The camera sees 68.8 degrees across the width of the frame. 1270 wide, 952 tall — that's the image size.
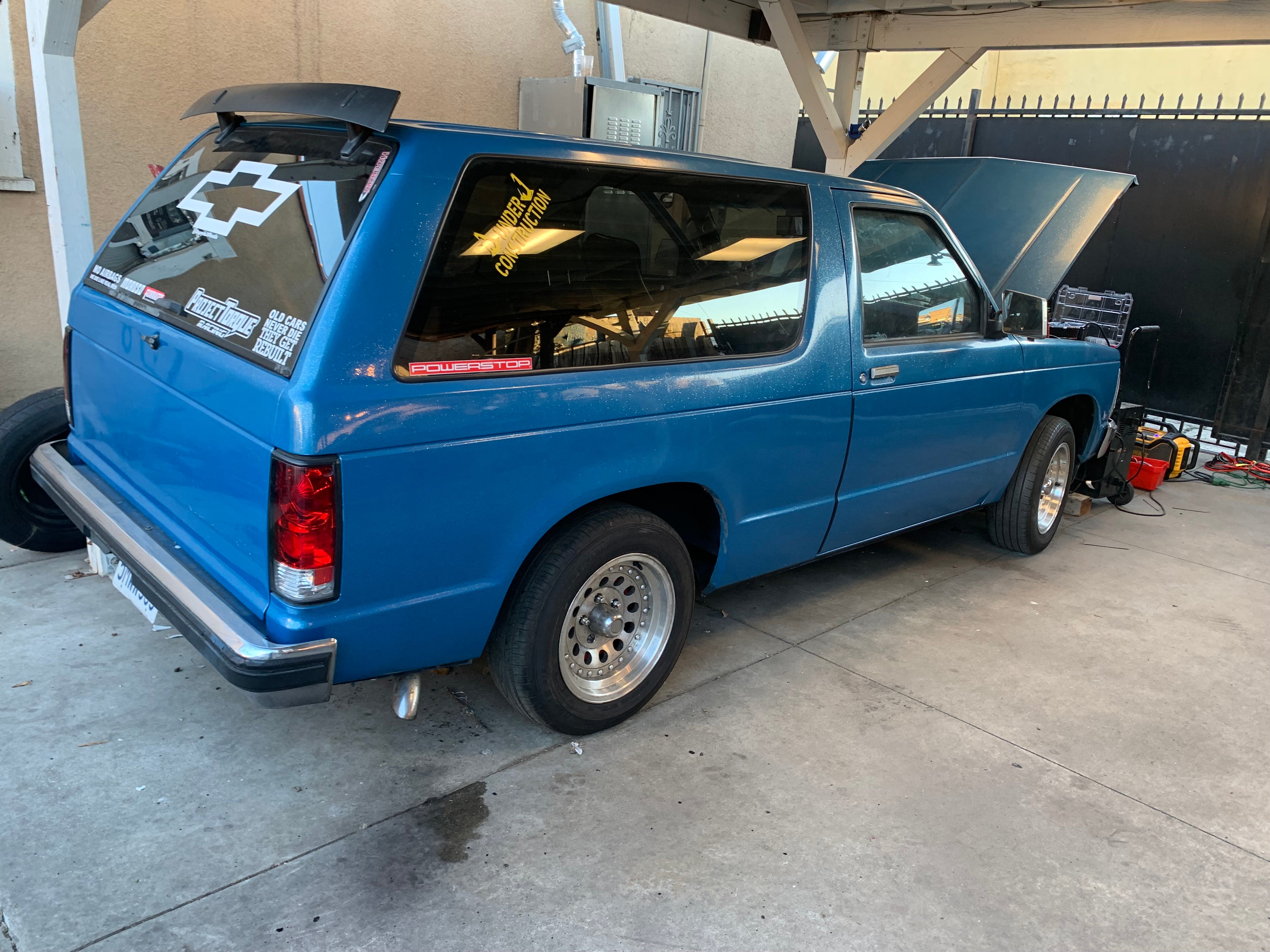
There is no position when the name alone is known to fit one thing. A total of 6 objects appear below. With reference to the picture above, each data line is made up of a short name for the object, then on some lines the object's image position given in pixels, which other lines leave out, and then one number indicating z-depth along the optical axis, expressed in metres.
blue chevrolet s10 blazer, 2.43
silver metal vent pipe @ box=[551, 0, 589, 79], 7.68
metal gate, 8.29
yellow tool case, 7.12
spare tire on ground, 4.01
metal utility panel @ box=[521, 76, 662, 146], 7.12
